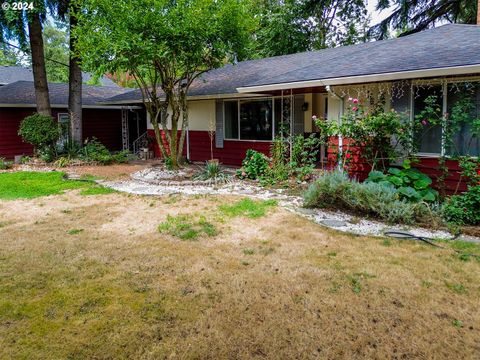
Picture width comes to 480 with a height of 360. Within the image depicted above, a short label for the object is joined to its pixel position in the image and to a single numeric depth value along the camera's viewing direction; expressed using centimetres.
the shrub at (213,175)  934
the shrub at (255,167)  944
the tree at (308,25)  1939
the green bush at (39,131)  1271
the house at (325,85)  659
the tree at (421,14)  1586
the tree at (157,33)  849
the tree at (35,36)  1205
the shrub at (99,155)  1306
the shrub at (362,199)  567
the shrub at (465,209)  538
